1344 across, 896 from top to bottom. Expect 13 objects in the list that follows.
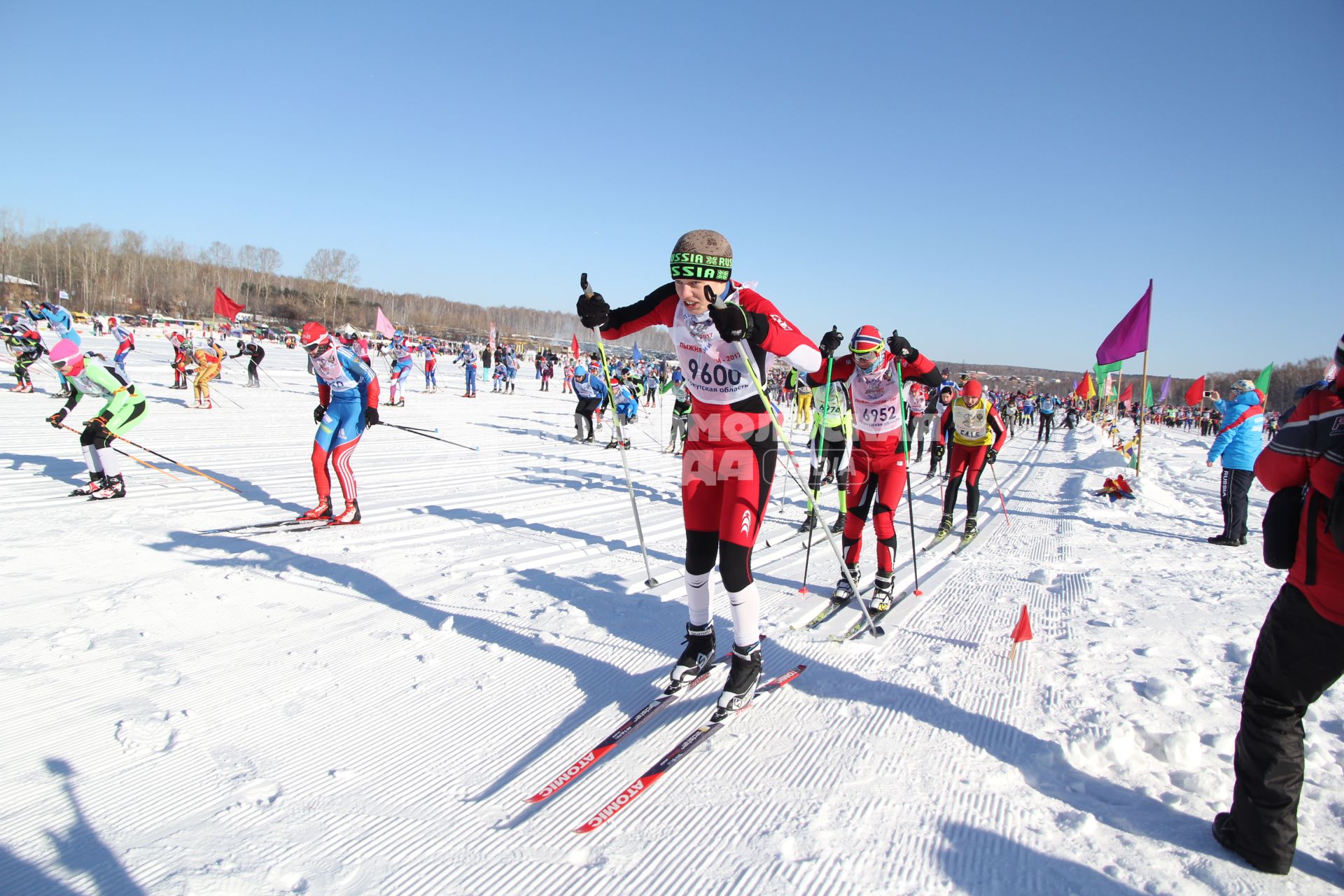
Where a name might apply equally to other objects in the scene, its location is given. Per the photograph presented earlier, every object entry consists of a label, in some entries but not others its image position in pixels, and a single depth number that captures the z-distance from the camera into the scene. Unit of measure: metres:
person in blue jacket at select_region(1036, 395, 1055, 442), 28.11
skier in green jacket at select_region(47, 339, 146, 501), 6.98
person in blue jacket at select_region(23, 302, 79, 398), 12.35
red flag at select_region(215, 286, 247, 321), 23.19
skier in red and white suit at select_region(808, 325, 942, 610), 5.07
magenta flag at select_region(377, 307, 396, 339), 24.83
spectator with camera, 7.94
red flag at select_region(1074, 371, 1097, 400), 31.94
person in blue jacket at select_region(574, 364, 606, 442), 15.75
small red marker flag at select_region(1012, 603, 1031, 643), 4.01
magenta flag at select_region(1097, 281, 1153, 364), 13.70
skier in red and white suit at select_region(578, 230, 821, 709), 3.17
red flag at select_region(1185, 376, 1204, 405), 14.33
